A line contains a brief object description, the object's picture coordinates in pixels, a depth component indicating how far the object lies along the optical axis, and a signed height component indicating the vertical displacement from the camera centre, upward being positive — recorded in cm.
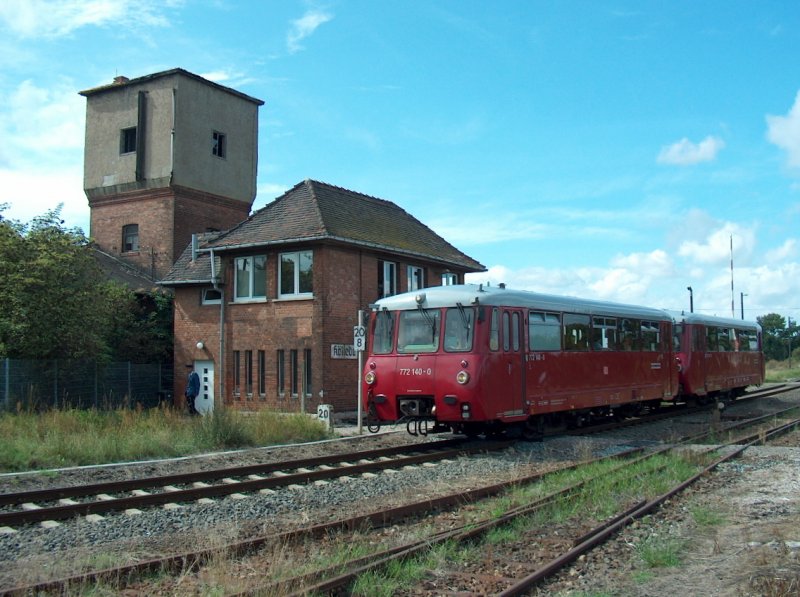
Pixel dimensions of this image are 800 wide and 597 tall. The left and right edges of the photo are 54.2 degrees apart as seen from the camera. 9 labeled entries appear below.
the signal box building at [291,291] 2392 +256
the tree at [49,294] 2317 +234
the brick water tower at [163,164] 3362 +926
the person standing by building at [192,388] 2358 -54
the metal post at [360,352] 1775 +39
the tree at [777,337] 9119 +336
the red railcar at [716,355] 2397 +37
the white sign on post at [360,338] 1781 +70
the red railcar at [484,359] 1402 +17
